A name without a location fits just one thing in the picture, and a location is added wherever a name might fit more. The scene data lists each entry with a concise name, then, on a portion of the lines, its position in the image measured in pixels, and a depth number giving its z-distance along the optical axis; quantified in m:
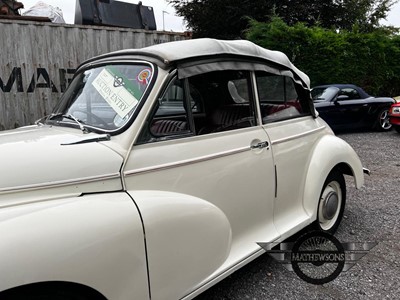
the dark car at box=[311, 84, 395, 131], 9.66
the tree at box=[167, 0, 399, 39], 16.72
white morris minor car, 1.65
